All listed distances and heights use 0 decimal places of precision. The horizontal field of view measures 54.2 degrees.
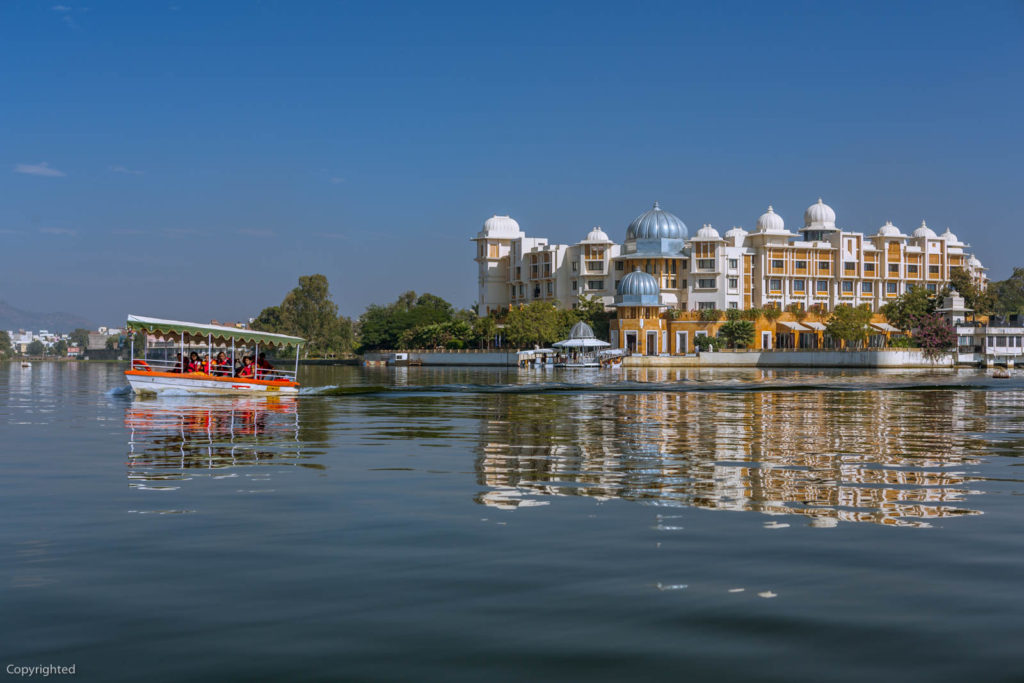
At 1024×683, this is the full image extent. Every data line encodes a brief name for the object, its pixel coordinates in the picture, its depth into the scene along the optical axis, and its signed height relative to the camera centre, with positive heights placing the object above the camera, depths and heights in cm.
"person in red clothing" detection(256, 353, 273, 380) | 3600 -40
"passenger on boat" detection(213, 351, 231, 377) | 3559 -39
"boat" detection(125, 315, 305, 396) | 3297 -46
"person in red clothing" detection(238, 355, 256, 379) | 3519 -45
